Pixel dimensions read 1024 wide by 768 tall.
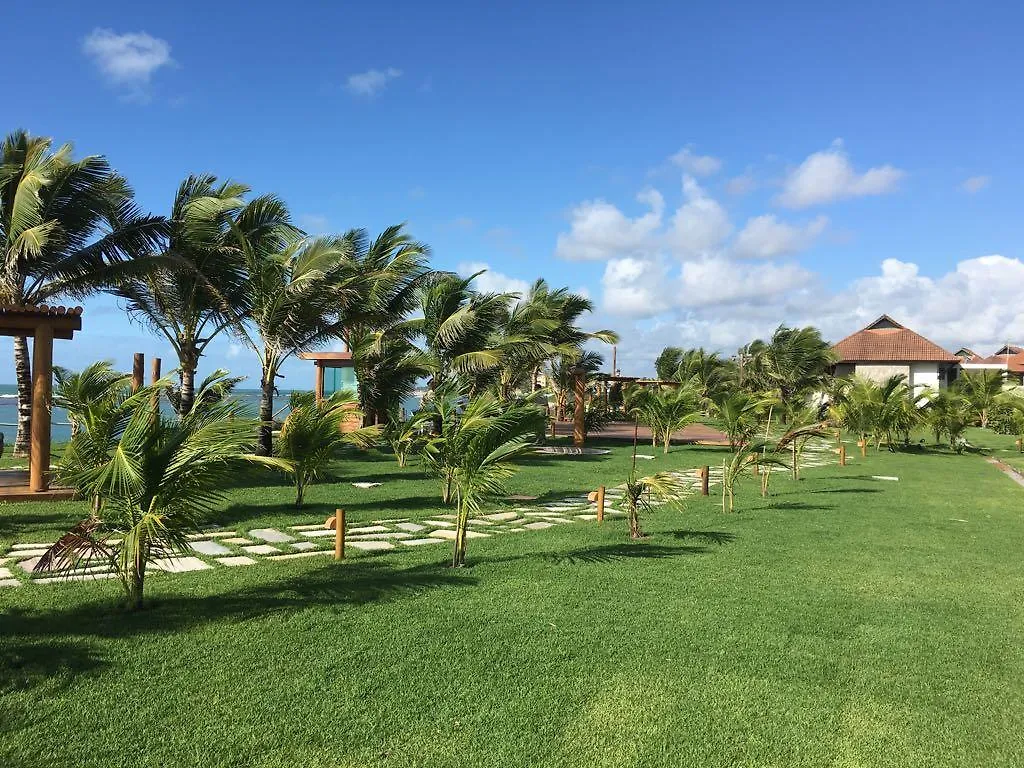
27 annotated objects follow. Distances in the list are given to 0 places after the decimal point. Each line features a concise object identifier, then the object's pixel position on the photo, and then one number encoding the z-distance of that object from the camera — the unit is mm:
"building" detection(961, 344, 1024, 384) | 50312
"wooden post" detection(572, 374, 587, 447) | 21984
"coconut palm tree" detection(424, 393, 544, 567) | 6113
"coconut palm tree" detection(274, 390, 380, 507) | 8914
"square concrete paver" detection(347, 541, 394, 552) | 7066
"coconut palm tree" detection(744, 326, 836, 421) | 32969
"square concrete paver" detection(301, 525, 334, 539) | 7609
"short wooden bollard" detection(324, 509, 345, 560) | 6520
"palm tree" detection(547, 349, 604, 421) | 22969
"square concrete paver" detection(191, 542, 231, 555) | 6682
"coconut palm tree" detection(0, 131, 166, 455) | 11461
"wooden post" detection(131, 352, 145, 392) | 14513
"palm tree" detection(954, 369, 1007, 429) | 29641
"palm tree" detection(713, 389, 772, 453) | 11546
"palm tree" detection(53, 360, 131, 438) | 7355
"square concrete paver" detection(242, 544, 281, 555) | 6755
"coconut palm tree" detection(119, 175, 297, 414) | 13609
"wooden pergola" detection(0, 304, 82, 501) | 9211
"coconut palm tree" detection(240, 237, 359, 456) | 13070
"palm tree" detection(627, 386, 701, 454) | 13016
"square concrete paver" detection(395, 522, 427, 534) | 8109
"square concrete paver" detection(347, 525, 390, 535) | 7950
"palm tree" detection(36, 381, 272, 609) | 4410
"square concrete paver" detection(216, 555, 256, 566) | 6312
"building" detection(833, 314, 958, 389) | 39344
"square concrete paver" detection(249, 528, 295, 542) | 7384
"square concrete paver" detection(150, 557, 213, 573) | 5992
